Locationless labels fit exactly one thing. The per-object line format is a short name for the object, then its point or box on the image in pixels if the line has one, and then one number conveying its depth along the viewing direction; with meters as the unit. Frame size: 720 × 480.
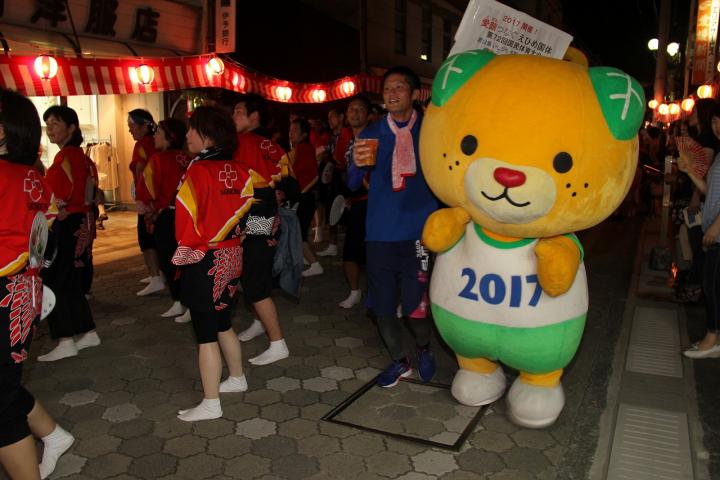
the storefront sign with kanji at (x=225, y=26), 10.87
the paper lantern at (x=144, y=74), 8.36
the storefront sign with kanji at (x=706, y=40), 11.95
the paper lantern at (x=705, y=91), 11.74
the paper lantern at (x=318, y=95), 13.95
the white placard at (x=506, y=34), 3.66
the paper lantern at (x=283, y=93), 12.35
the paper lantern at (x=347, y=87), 14.82
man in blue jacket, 4.07
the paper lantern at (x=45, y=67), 6.98
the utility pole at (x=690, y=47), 16.42
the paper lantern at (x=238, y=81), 10.29
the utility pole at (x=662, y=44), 19.52
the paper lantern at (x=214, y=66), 9.50
